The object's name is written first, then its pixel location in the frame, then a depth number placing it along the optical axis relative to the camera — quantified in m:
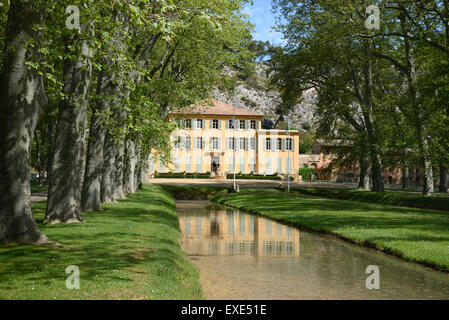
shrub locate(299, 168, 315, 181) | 82.88
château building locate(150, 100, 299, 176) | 78.19
